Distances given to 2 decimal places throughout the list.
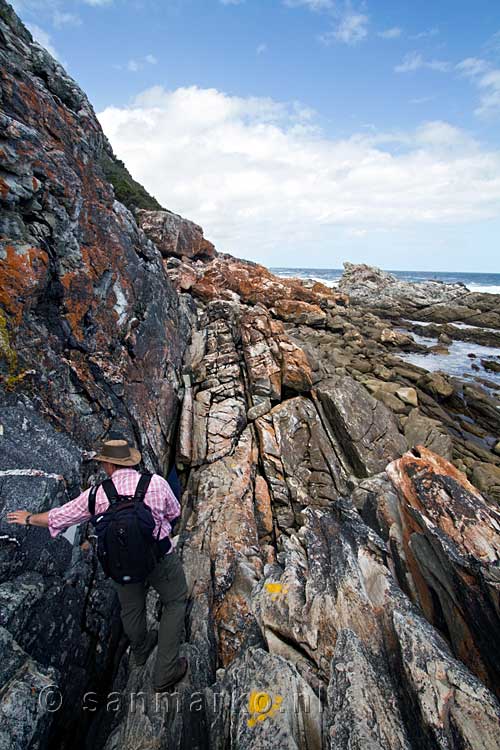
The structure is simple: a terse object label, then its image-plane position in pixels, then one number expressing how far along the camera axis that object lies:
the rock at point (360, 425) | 12.06
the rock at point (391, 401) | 15.93
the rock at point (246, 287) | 22.38
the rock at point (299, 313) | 30.22
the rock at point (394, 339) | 32.12
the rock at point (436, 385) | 20.11
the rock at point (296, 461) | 10.92
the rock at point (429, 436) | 14.01
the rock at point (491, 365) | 27.95
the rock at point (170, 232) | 27.23
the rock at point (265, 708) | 3.46
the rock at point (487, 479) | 12.88
